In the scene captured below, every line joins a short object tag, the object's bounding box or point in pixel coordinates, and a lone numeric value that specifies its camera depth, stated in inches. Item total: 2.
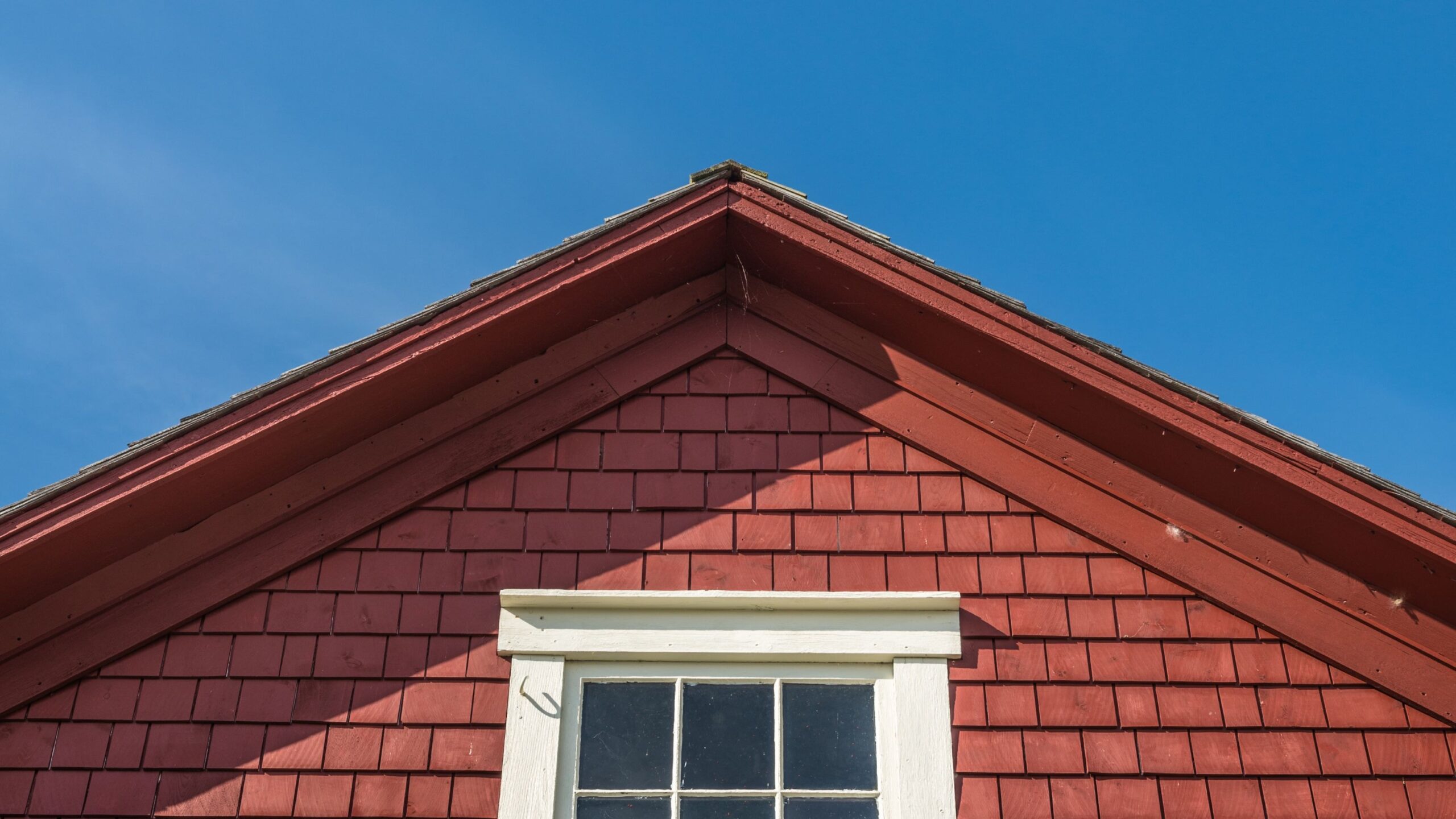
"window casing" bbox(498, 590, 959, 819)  171.3
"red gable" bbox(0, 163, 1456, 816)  173.9
